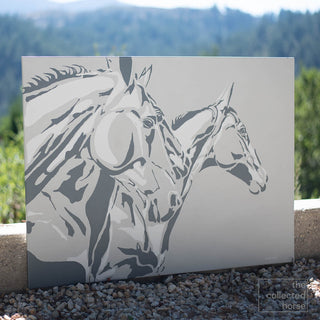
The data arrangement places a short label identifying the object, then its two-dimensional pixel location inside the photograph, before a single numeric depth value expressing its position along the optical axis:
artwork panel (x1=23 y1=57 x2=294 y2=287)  2.97
